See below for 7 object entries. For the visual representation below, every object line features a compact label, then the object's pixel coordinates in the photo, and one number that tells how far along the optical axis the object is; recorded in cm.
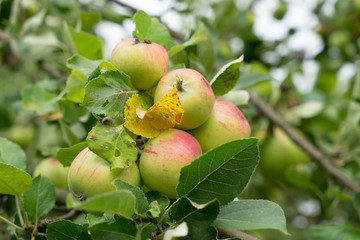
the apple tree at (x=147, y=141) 80
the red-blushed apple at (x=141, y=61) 84
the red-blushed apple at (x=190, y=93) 83
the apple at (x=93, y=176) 80
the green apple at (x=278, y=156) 164
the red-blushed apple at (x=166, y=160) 81
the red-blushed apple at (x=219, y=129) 86
